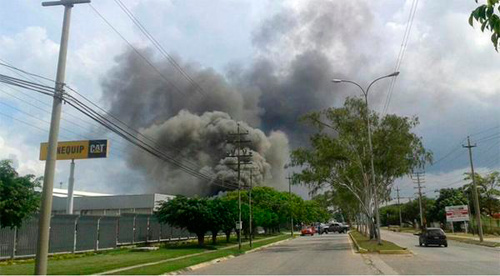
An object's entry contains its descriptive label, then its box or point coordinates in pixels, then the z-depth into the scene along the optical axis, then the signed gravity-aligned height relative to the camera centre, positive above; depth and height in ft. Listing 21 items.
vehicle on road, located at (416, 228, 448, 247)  123.13 -1.66
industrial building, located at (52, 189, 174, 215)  218.38 +14.09
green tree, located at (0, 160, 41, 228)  64.23 +5.09
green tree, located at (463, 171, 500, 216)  252.01 +19.73
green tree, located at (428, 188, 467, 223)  292.47 +18.57
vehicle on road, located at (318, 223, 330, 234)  308.81 +1.57
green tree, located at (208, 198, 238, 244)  138.27 +5.23
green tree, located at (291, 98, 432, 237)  138.10 +23.46
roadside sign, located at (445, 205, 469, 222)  227.20 +8.44
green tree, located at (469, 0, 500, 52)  16.02 +7.23
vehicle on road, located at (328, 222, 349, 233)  310.86 +2.18
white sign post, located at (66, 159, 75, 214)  171.00 +17.93
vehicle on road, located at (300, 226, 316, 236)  265.95 -0.28
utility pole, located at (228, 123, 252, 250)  123.27 +26.17
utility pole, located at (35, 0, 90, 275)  39.93 +7.44
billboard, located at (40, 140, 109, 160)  175.73 +31.29
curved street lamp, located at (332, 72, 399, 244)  108.47 +9.60
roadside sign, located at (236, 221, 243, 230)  123.03 +1.80
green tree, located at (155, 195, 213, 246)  130.82 +5.13
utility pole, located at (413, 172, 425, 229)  286.79 +29.18
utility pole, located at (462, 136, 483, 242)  143.54 +12.30
